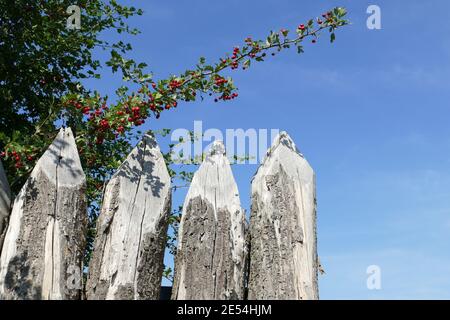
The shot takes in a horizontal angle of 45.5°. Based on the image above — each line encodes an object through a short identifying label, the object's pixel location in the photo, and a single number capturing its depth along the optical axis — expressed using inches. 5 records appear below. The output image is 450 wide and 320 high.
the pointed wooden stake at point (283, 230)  132.6
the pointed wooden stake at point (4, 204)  136.8
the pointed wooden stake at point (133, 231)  129.5
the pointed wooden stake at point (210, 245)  131.3
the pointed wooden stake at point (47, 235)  127.9
